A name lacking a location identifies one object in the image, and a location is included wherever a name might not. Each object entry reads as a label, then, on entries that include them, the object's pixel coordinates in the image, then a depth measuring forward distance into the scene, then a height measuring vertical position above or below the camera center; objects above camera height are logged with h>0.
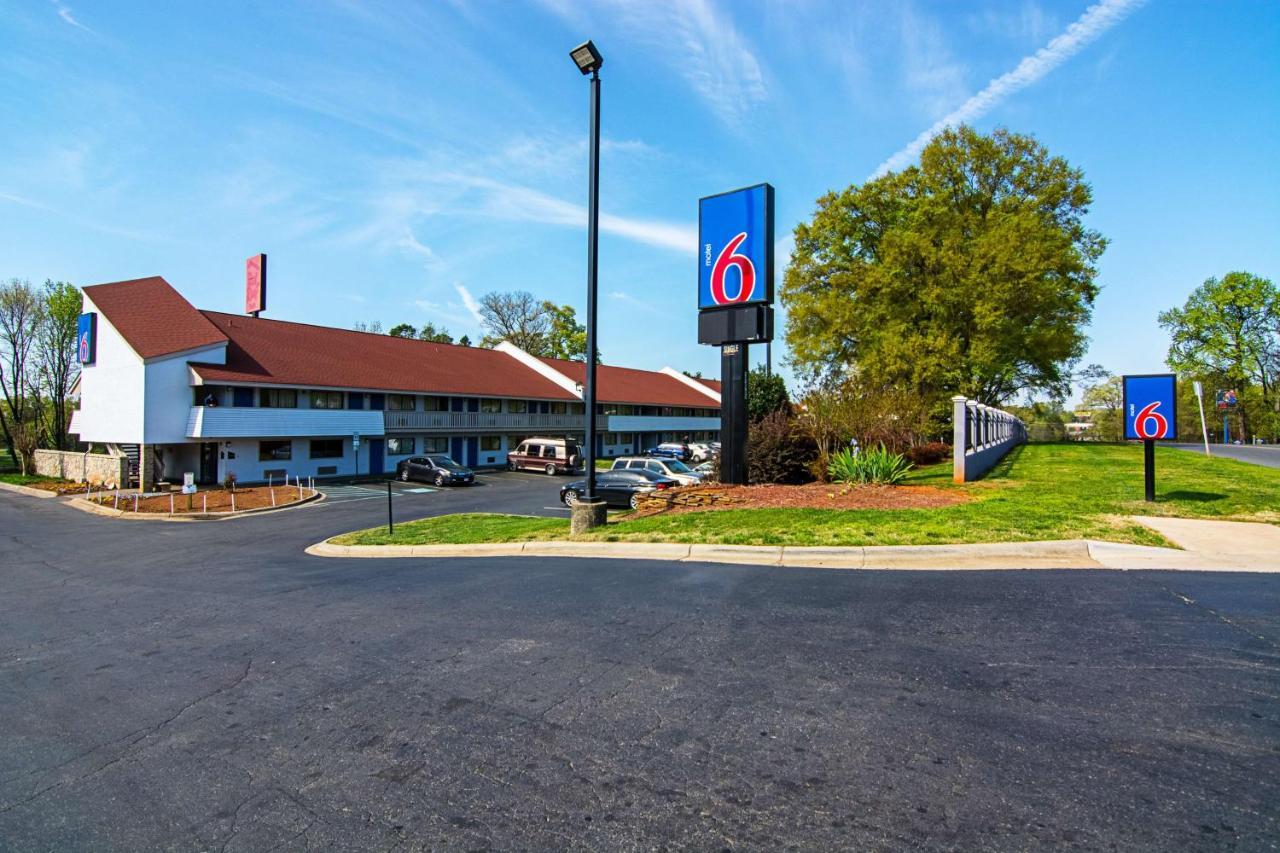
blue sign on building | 31.92 +5.22
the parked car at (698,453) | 43.06 -0.69
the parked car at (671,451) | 43.62 -0.56
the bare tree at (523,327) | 71.31 +12.73
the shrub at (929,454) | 22.62 -0.41
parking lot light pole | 10.67 +3.01
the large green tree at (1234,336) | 54.75 +9.30
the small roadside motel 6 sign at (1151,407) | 10.59 +0.58
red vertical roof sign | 43.16 +10.64
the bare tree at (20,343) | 49.47 +7.80
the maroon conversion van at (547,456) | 39.22 -0.87
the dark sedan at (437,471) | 32.25 -1.43
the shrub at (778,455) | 16.34 -0.32
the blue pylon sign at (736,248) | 13.93 +4.28
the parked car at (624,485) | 19.36 -1.28
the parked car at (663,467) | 22.94 -0.92
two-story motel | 29.47 +2.46
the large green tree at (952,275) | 30.50 +8.33
